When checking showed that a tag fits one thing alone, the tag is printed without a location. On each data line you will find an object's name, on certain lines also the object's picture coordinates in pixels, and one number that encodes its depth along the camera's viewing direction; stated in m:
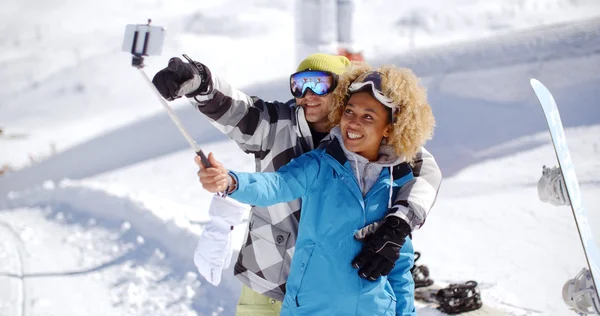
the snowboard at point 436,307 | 7.48
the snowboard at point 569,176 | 4.99
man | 4.37
